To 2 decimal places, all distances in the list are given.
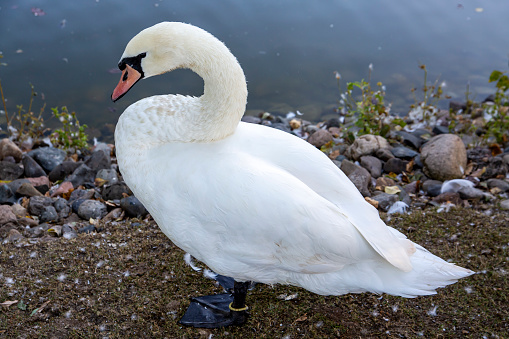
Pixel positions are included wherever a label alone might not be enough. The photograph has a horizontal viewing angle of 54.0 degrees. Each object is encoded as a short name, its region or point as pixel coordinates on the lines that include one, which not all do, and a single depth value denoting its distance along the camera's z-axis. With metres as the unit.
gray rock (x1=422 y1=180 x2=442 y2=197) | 4.99
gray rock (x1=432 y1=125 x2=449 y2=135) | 6.14
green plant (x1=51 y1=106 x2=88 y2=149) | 5.60
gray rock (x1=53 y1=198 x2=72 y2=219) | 4.66
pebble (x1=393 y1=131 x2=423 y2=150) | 5.88
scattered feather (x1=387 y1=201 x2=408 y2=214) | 4.59
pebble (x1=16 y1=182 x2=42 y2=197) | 4.93
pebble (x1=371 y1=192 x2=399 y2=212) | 4.73
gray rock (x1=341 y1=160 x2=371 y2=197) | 4.91
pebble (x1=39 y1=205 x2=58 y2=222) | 4.59
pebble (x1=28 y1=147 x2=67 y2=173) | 5.48
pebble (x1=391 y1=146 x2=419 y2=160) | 5.54
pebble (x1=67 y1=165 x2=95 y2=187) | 5.19
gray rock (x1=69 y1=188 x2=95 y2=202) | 4.89
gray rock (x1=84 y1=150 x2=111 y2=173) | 5.46
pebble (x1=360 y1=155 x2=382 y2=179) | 5.28
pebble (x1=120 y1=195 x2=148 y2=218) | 4.58
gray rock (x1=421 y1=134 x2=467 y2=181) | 5.14
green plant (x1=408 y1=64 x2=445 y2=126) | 6.36
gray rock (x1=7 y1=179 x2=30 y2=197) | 5.02
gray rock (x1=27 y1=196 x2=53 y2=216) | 4.68
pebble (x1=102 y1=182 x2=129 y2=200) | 4.90
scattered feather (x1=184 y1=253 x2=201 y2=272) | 3.78
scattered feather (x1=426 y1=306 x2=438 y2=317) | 3.42
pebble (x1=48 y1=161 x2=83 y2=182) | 5.36
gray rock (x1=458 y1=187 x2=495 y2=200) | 4.81
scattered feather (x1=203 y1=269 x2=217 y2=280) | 3.75
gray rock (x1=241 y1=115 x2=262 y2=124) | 6.56
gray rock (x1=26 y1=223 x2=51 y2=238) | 4.27
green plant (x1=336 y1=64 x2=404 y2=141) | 5.72
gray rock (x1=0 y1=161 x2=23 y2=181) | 5.27
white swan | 2.69
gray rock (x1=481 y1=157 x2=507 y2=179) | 5.25
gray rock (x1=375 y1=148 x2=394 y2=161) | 5.48
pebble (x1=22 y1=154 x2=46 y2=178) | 5.31
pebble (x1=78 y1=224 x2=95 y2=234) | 4.32
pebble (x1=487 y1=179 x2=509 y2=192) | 5.01
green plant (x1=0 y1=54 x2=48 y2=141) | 6.05
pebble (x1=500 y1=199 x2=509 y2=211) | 4.62
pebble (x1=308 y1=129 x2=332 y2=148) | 6.01
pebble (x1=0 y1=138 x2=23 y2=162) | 5.49
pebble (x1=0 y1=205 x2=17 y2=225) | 4.38
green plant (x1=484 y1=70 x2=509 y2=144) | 5.56
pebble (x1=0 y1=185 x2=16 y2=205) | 4.86
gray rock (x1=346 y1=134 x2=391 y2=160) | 5.49
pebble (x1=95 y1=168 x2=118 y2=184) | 5.19
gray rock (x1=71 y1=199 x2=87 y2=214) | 4.72
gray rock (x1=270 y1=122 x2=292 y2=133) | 6.19
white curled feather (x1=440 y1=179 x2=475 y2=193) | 4.93
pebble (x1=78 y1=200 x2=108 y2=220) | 4.61
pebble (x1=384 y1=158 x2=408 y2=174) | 5.38
